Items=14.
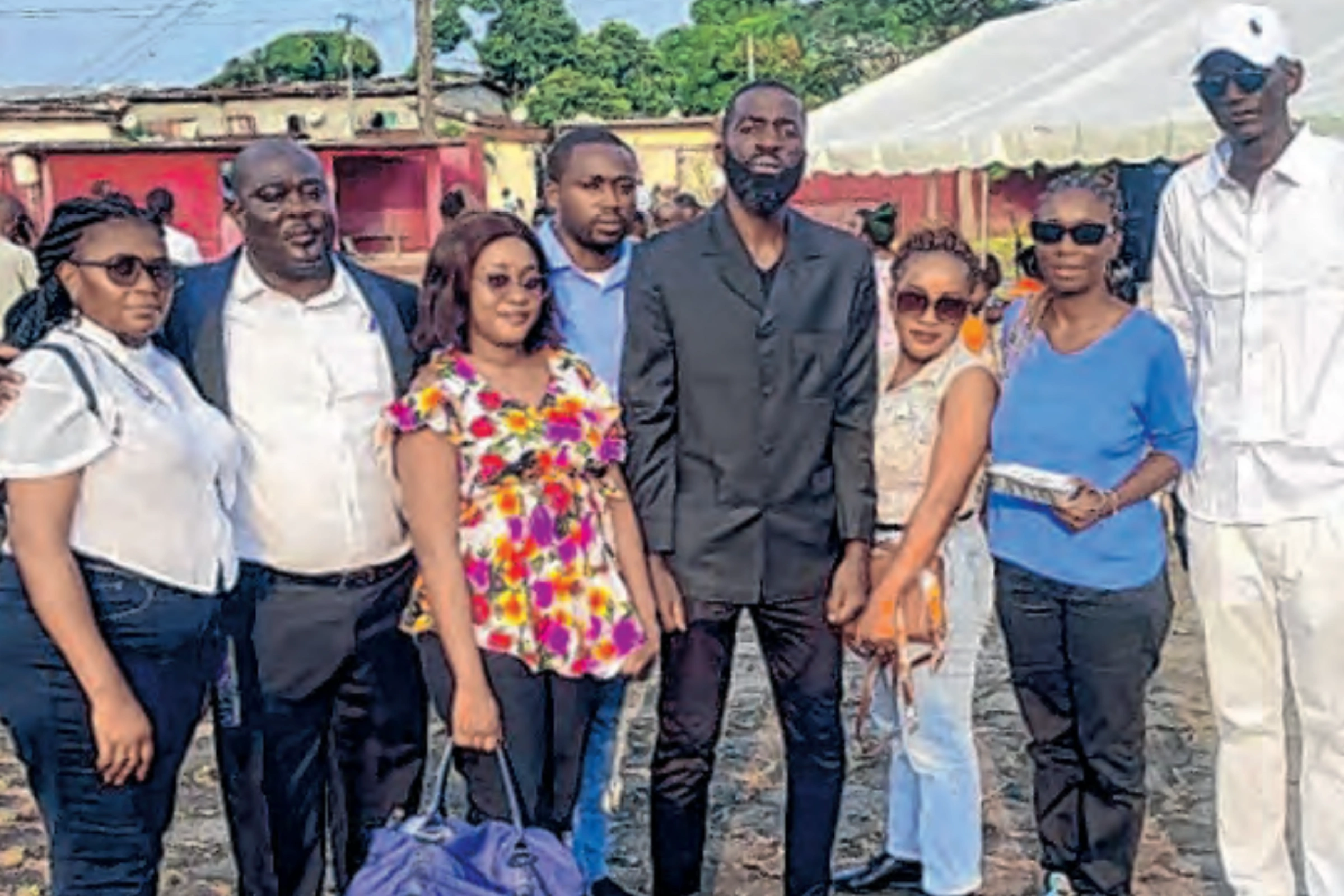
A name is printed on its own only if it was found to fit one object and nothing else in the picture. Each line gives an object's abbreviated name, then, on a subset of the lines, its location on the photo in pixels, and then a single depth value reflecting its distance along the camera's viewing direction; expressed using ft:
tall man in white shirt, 12.87
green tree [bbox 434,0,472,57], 192.54
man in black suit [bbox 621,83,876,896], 13.74
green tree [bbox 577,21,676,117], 172.35
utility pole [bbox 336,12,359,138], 118.42
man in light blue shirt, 15.46
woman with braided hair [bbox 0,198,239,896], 10.53
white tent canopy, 34.96
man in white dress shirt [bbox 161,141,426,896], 12.48
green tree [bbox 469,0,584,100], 184.65
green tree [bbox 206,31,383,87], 183.21
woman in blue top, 13.51
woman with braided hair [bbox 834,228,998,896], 14.14
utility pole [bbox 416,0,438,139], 107.34
